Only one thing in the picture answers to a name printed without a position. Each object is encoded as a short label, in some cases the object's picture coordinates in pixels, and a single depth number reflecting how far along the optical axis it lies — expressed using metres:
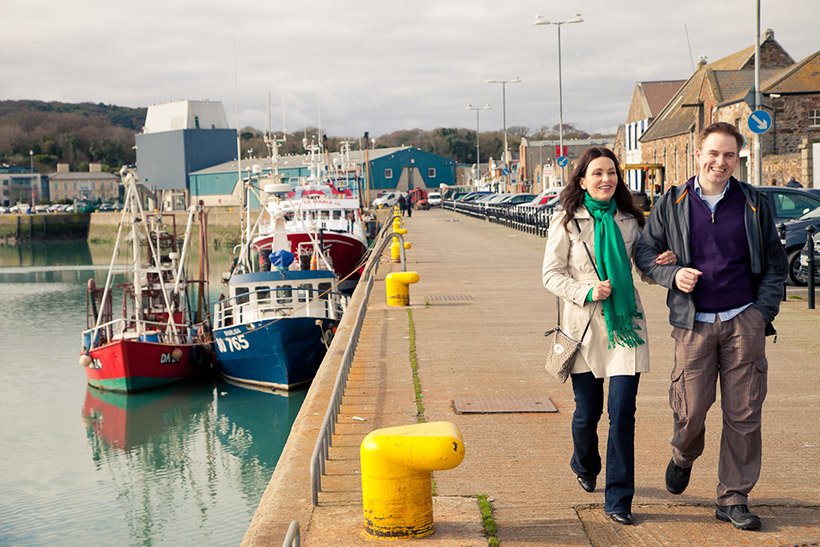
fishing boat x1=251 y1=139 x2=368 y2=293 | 33.25
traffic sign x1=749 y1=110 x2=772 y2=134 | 22.25
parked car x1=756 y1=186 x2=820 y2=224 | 19.52
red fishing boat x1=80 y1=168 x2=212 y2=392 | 23.08
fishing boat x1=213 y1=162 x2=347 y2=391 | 21.39
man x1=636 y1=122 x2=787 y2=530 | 5.49
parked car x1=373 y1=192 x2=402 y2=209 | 87.72
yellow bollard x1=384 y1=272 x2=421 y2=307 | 16.95
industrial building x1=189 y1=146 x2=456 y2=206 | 107.50
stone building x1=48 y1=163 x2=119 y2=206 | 170.38
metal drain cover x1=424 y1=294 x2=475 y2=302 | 17.98
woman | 5.62
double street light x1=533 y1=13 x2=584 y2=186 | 47.35
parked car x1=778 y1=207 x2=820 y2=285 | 17.17
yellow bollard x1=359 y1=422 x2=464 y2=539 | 5.24
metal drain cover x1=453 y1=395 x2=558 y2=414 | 8.82
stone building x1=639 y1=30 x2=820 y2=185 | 37.50
